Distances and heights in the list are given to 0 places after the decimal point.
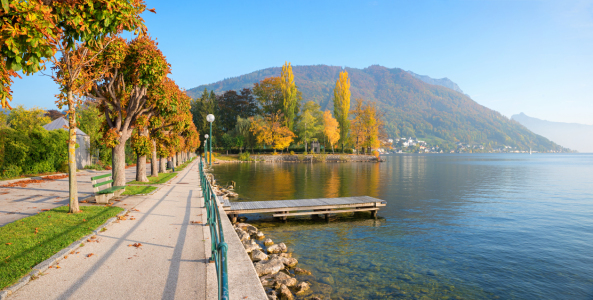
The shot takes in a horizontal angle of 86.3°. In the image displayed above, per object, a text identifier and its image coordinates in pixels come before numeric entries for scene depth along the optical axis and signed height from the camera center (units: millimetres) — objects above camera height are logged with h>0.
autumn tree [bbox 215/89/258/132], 94438 +13614
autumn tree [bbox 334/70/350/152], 81750 +12489
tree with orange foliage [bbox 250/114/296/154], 74562 +4439
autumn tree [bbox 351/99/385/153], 84688 +7271
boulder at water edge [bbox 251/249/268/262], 9111 -3054
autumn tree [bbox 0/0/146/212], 4461 +2061
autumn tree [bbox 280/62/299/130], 81000 +13307
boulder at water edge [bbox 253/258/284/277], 8336 -3101
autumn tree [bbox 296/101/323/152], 81375 +6685
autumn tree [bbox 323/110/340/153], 80888 +5966
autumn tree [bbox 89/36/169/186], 14672 +3374
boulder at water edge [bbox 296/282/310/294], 7705 -3353
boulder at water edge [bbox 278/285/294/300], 7207 -3269
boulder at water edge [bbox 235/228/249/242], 10844 -2949
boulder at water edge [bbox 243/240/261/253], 9848 -2987
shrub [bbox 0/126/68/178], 20875 +47
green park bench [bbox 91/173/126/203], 12185 -1565
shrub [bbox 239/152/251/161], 72625 -1259
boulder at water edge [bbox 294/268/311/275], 8883 -3389
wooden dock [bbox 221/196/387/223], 14719 -2654
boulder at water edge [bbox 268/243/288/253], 10297 -3188
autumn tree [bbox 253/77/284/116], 91688 +17040
